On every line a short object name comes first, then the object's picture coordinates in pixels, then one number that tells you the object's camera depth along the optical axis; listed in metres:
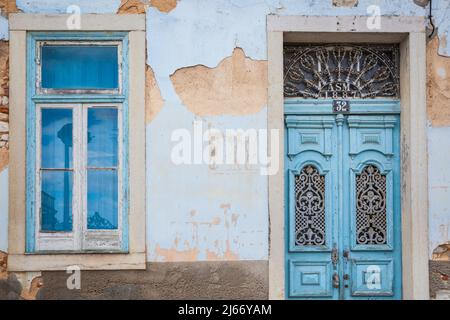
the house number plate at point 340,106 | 5.75
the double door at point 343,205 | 5.73
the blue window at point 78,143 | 5.52
